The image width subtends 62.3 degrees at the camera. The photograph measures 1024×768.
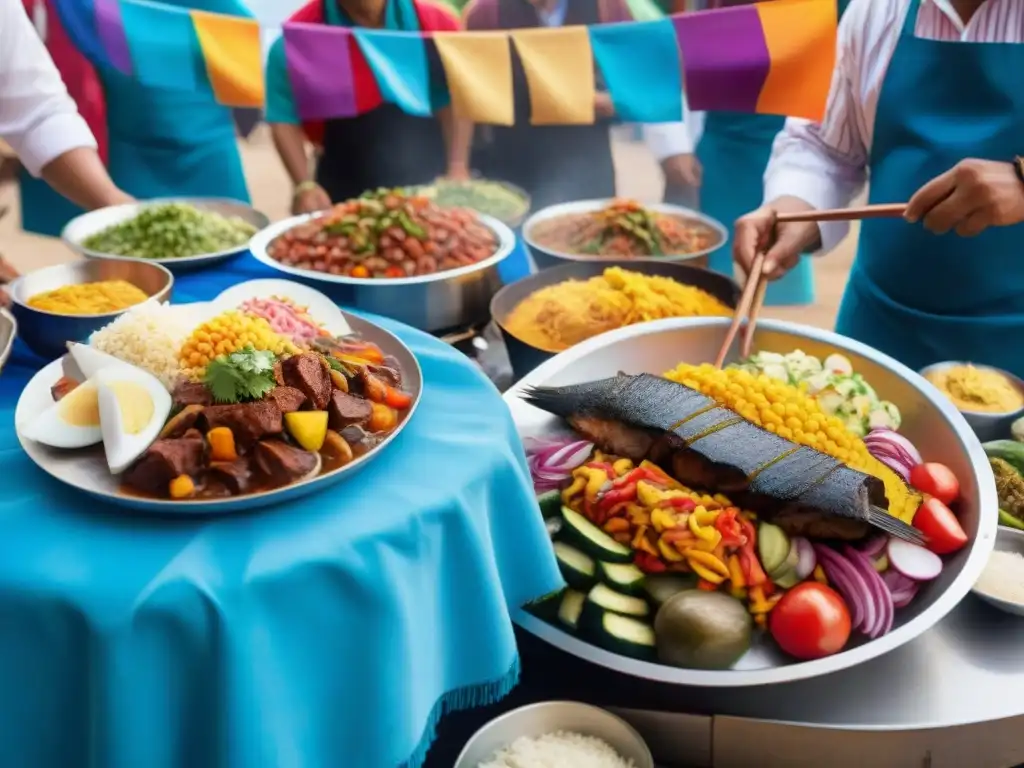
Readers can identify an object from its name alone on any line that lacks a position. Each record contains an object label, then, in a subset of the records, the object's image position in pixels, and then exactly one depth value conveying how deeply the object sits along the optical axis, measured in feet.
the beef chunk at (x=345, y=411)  4.75
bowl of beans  7.58
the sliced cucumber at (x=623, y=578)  5.30
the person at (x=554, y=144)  14.26
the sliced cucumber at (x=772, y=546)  5.36
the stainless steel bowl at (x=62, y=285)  5.94
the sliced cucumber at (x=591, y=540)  5.42
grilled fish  5.34
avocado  4.90
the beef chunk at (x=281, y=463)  4.29
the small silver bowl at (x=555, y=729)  4.83
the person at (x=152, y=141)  13.09
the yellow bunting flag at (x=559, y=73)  9.70
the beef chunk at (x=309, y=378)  4.75
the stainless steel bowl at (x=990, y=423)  6.84
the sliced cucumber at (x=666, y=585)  5.28
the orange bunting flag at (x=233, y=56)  9.82
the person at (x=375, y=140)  12.48
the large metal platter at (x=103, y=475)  4.04
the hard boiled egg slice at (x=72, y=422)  4.41
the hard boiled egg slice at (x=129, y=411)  4.24
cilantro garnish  4.62
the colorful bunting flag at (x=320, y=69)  9.87
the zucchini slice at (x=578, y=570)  5.42
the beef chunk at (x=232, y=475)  4.21
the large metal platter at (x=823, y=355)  4.89
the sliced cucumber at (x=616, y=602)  5.19
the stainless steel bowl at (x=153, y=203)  7.92
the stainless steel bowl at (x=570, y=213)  8.65
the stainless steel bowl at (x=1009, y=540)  6.03
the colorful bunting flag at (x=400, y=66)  9.89
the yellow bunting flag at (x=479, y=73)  9.82
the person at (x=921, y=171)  7.48
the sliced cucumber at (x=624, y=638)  5.07
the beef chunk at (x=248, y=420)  4.41
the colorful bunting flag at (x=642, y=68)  9.66
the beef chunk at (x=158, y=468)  4.12
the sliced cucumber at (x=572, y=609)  5.26
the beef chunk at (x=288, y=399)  4.59
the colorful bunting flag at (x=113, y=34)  9.97
